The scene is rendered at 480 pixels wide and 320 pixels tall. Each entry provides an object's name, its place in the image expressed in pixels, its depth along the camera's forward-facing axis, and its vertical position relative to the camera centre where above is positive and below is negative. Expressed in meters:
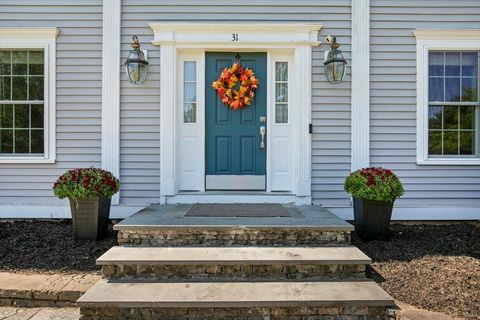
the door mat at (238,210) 4.28 -0.65
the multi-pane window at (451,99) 5.33 +0.79
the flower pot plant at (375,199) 4.39 -0.49
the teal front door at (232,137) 5.30 +0.25
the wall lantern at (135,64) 4.98 +1.18
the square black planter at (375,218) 4.46 -0.72
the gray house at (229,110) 5.18 +0.73
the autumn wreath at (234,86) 5.21 +0.93
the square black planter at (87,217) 4.39 -0.72
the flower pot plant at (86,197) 4.36 -0.49
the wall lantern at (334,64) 5.01 +1.20
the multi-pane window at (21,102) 5.30 +0.71
